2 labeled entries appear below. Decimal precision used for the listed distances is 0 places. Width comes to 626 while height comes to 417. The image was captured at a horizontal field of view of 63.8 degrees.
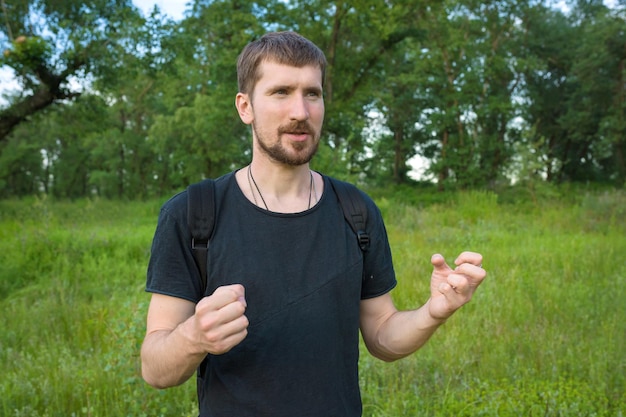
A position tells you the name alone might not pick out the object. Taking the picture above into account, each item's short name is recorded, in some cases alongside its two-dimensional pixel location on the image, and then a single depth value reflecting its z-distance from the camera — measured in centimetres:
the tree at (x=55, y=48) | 1262
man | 161
